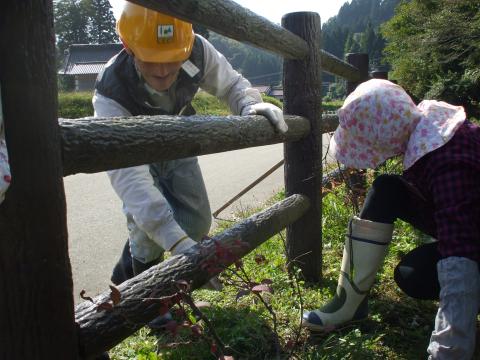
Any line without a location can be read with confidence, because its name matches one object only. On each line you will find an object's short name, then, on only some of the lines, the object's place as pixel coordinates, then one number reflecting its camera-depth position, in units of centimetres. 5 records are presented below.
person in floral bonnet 157
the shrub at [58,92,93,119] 2368
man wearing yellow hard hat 199
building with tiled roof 4578
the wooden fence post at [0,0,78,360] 90
